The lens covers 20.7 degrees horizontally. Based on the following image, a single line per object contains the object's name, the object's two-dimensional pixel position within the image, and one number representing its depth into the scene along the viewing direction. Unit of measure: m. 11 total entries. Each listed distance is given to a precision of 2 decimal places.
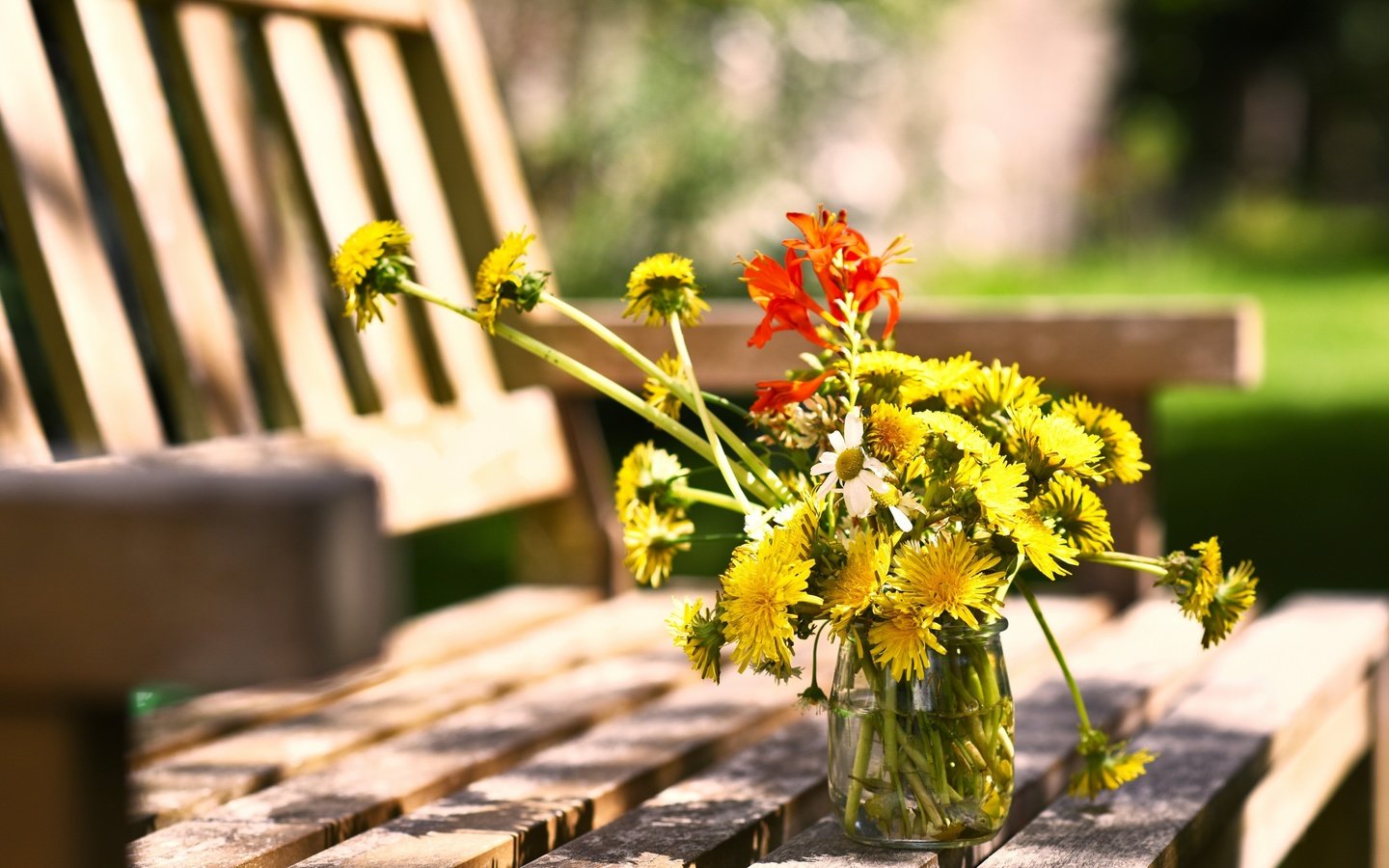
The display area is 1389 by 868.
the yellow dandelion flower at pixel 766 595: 1.46
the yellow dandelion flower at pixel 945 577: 1.46
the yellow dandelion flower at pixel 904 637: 1.47
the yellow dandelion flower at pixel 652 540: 1.57
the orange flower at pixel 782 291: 1.51
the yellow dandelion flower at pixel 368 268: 1.53
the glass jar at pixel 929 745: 1.51
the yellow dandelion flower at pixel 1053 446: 1.51
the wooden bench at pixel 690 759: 1.55
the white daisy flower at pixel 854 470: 1.48
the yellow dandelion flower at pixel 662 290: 1.55
